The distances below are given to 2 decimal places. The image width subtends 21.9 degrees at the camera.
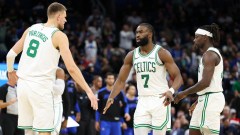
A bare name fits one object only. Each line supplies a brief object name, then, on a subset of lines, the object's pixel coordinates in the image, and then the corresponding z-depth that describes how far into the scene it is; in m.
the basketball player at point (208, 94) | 9.53
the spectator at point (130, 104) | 16.31
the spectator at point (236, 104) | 18.42
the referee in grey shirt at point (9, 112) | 12.64
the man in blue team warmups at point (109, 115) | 15.72
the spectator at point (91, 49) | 20.75
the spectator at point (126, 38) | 22.69
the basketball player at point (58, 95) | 10.75
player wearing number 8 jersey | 8.59
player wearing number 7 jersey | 9.88
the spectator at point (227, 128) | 16.84
